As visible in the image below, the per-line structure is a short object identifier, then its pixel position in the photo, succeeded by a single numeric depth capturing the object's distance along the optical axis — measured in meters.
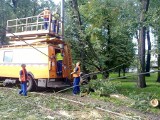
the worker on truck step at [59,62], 7.74
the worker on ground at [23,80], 6.97
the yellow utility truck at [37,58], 7.55
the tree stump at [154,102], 6.01
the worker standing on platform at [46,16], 8.39
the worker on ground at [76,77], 7.48
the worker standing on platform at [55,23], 8.54
